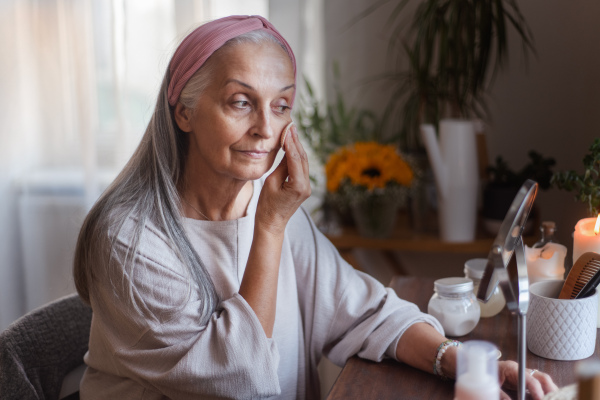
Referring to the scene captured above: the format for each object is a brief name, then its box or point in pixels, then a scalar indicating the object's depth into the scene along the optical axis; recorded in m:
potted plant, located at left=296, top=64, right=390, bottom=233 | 2.16
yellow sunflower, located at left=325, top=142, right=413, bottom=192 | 1.95
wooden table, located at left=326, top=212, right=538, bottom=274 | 1.91
